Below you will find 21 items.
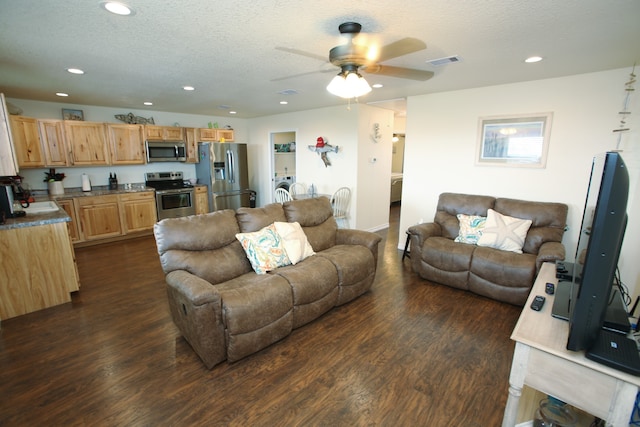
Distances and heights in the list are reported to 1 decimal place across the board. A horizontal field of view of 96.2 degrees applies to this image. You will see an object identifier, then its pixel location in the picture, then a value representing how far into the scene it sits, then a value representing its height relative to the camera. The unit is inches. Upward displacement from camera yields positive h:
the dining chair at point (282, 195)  204.4 -22.8
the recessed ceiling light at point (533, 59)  100.0 +36.5
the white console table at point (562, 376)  44.8 -35.2
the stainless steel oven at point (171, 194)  222.5 -23.9
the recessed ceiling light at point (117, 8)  65.4 +36.1
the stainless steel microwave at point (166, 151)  223.3 +10.0
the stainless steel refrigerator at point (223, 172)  242.1 -7.5
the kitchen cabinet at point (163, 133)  220.3 +24.1
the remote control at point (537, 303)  64.2 -31.6
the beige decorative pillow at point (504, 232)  126.0 -30.4
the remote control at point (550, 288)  73.2 -32.0
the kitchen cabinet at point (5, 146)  102.7 +6.3
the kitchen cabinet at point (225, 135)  260.6 +26.2
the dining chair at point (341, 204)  197.6 -27.8
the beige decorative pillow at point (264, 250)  106.6 -32.1
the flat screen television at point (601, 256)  43.3 -14.1
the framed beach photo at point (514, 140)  132.6 +11.2
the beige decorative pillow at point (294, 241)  112.4 -30.8
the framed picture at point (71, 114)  196.1 +33.6
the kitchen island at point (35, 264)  108.3 -39.3
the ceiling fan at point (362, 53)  73.0 +29.0
